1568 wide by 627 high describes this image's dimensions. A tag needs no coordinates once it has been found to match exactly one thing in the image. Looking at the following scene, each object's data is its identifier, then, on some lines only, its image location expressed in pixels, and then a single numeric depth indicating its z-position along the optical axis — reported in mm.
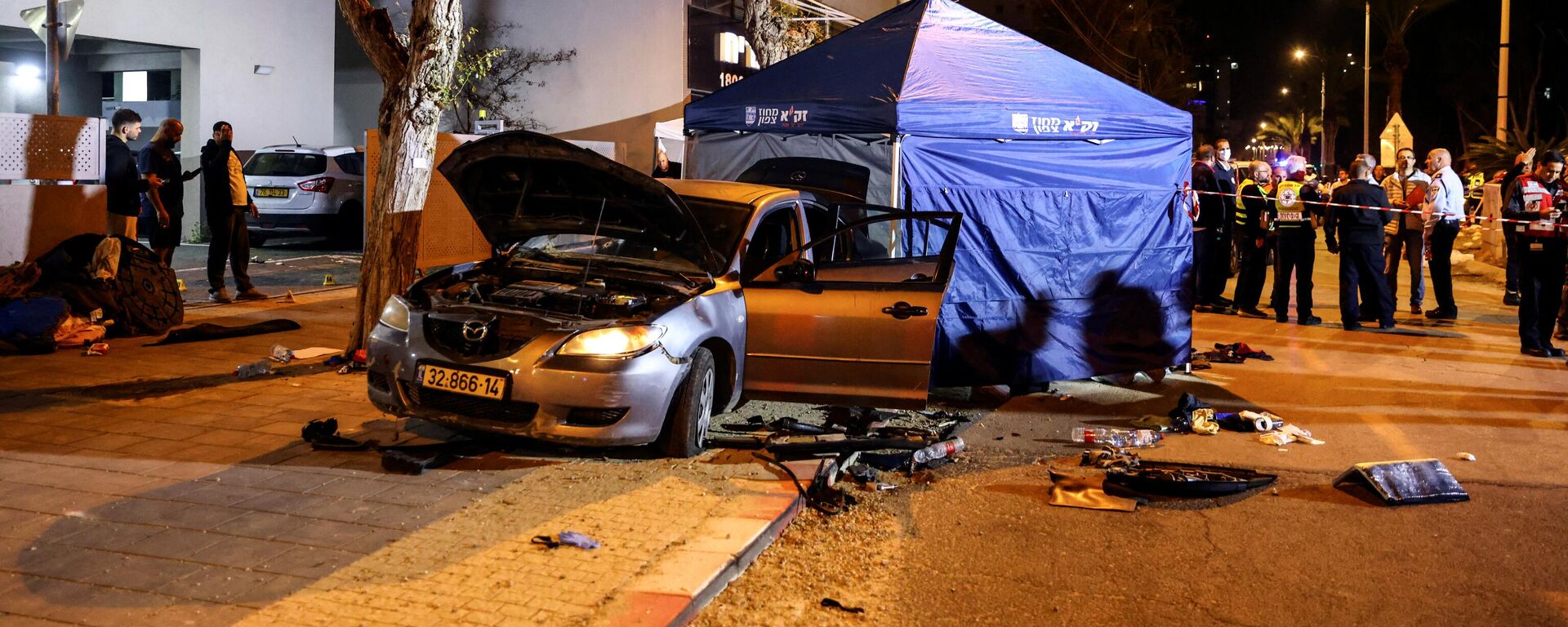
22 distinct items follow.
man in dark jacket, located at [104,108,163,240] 10703
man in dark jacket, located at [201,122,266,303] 11836
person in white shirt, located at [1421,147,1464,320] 13359
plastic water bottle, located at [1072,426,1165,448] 7311
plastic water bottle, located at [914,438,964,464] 6699
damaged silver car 5832
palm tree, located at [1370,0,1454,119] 48188
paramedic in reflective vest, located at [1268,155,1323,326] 12906
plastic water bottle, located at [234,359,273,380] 8273
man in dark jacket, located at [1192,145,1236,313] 13867
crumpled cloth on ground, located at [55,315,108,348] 9172
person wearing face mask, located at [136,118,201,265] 11398
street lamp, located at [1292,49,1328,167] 63906
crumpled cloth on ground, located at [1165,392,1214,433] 7832
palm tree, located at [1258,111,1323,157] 76062
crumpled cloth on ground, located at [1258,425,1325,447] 7480
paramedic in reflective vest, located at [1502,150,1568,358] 10492
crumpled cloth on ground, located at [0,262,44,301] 9227
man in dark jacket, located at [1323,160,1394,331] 12125
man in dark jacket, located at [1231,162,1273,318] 13641
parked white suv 17734
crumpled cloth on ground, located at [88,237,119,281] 9766
